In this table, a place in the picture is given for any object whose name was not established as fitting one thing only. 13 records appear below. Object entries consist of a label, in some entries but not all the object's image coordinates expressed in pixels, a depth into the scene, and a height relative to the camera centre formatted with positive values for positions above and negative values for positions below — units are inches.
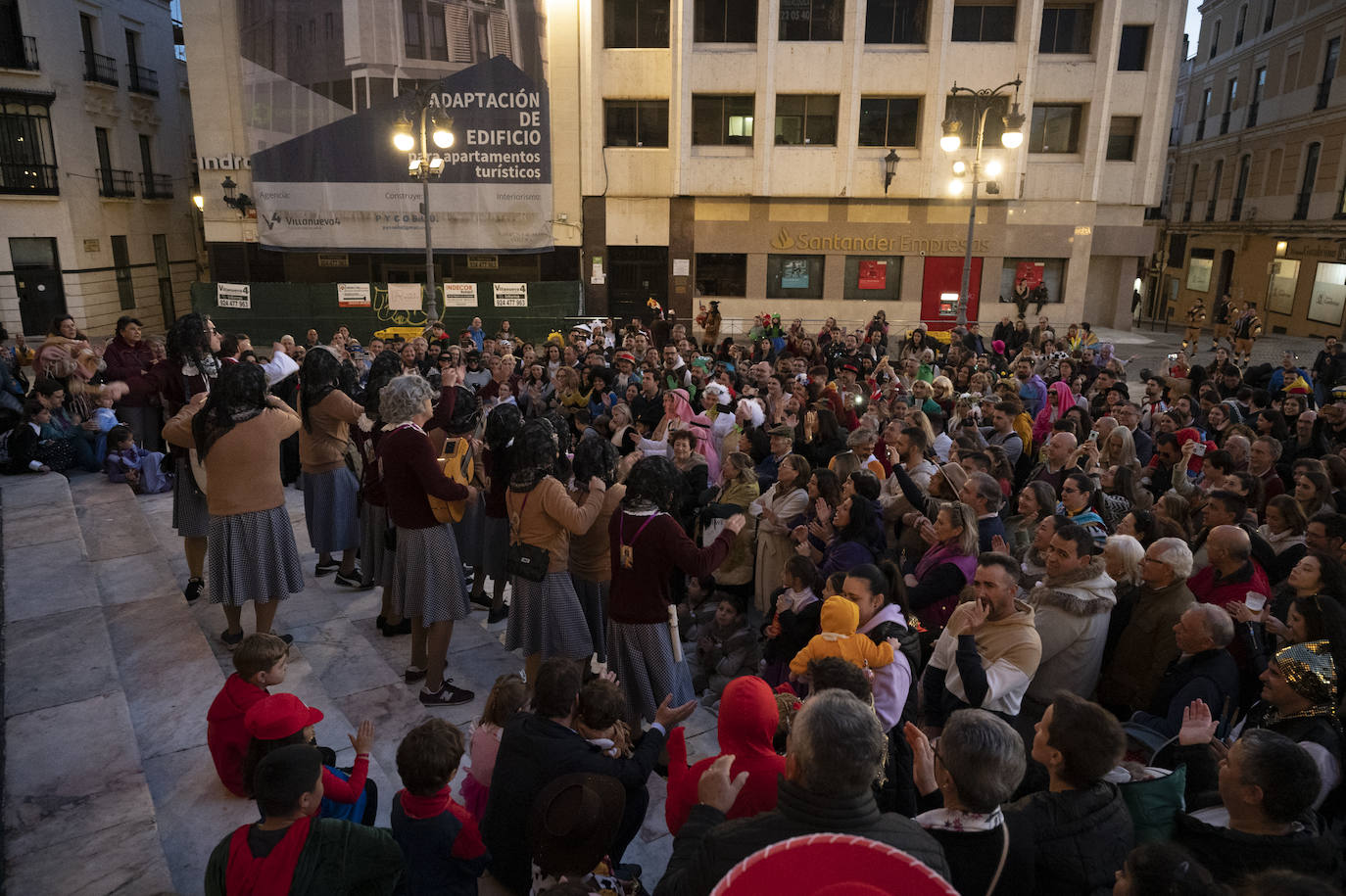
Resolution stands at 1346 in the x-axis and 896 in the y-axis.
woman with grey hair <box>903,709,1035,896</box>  92.4 -60.6
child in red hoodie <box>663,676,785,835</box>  104.6 -58.7
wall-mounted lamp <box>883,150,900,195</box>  872.8 +123.9
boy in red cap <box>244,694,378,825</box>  117.1 -71.4
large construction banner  823.7 +156.3
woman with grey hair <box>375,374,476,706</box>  187.0 -62.0
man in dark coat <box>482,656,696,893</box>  110.9 -65.6
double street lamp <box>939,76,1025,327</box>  545.3 +95.6
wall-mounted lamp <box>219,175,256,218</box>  880.9 +75.3
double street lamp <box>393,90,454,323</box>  532.7 +84.5
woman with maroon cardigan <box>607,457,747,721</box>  164.4 -60.3
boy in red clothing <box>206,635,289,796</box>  139.3 -72.4
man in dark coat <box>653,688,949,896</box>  83.0 -53.3
